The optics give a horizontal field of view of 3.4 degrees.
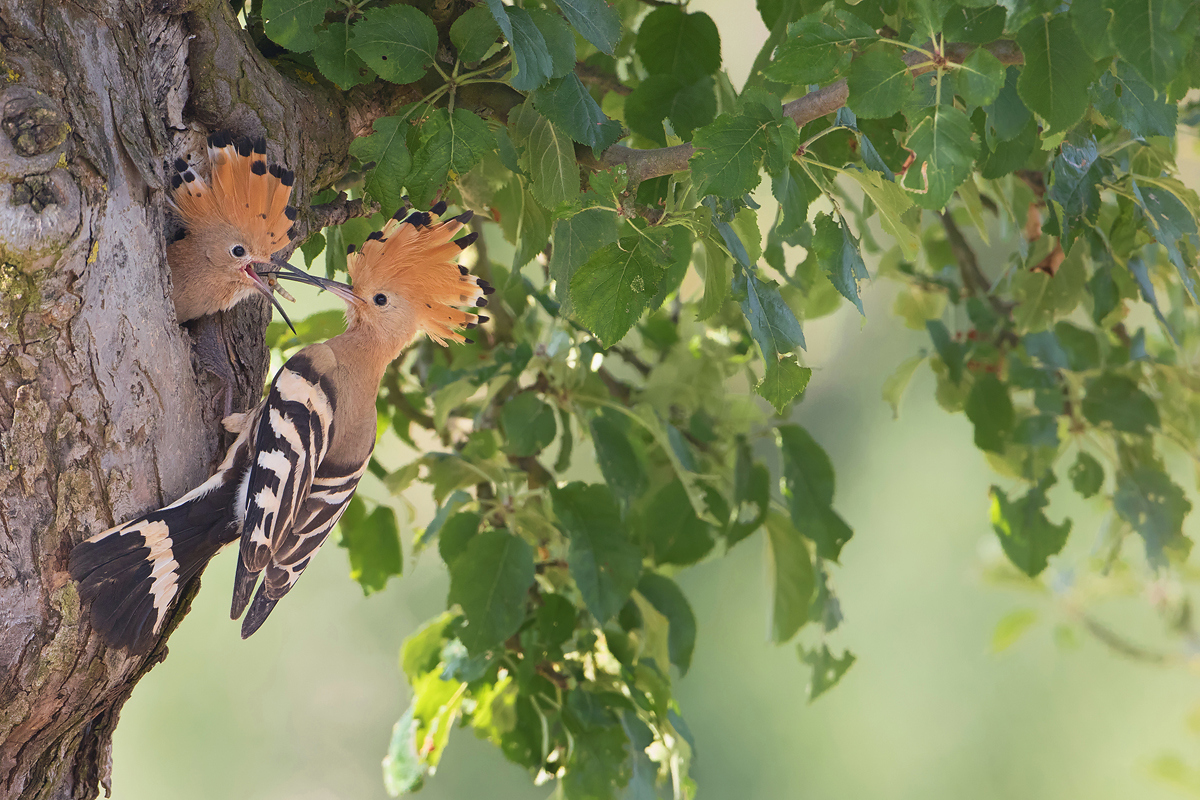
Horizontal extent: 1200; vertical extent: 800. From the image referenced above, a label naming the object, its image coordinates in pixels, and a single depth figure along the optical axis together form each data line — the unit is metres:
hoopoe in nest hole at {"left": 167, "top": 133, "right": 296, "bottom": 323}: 9.48
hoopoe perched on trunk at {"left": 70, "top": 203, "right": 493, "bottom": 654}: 9.42
